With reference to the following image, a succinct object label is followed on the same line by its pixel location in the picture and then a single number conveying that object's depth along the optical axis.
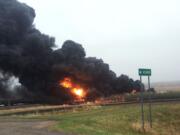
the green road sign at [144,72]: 27.07
